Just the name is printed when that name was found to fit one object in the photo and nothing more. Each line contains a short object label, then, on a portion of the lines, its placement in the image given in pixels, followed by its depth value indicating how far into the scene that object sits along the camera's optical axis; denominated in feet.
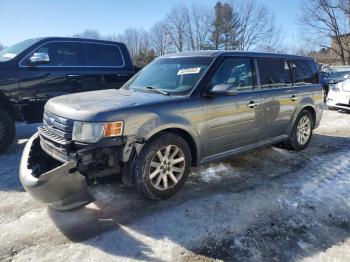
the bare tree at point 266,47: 153.58
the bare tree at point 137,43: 169.58
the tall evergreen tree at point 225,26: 156.04
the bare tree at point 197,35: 161.38
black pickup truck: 19.54
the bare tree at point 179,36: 163.12
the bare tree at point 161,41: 168.55
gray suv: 10.99
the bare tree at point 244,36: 156.46
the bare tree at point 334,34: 149.38
